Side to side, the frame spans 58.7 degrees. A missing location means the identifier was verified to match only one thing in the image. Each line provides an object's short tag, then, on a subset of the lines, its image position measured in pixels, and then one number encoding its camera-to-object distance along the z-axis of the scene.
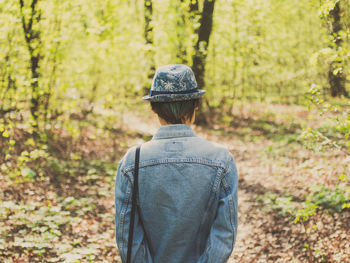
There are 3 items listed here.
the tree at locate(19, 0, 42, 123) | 6.82
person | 1.85
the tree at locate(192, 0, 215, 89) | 10.84
